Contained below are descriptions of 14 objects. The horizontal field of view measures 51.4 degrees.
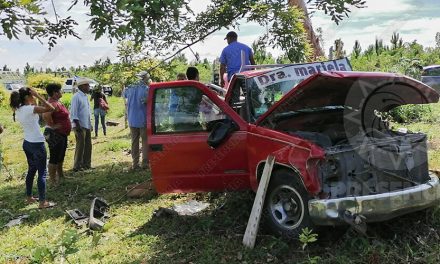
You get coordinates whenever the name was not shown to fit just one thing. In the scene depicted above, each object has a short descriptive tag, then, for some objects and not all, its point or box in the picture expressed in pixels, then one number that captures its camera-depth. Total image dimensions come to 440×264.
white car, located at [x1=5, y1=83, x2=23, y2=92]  36.82
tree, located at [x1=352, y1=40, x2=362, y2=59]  37.98
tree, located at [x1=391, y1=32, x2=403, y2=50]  38.22
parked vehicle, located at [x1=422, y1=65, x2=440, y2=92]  20.63
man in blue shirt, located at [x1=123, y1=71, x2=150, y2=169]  8.62
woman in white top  6.95
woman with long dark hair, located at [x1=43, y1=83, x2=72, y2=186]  8.18
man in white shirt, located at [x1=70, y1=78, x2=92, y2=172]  9.14
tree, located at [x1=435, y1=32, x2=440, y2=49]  37.85
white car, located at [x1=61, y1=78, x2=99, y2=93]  44.48
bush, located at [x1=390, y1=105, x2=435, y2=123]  12.82
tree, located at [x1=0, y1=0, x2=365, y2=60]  3.41
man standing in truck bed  8.58
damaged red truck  4.31
